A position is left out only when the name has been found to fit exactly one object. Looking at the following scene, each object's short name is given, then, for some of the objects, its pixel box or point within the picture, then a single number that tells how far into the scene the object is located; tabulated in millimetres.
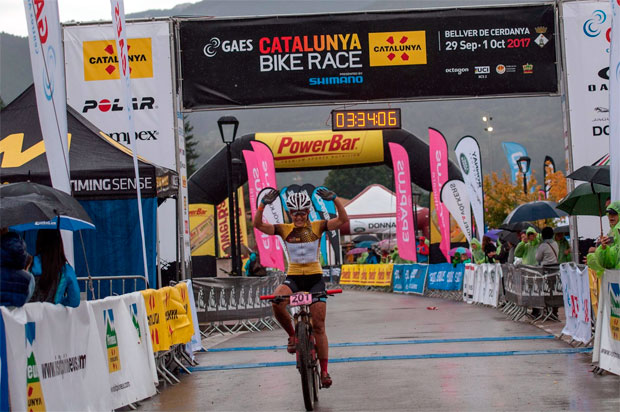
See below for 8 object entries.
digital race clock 17125
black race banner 16391
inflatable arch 28562
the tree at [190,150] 104112
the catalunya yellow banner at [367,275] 36719
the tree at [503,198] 47125
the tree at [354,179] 173125
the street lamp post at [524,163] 35891
